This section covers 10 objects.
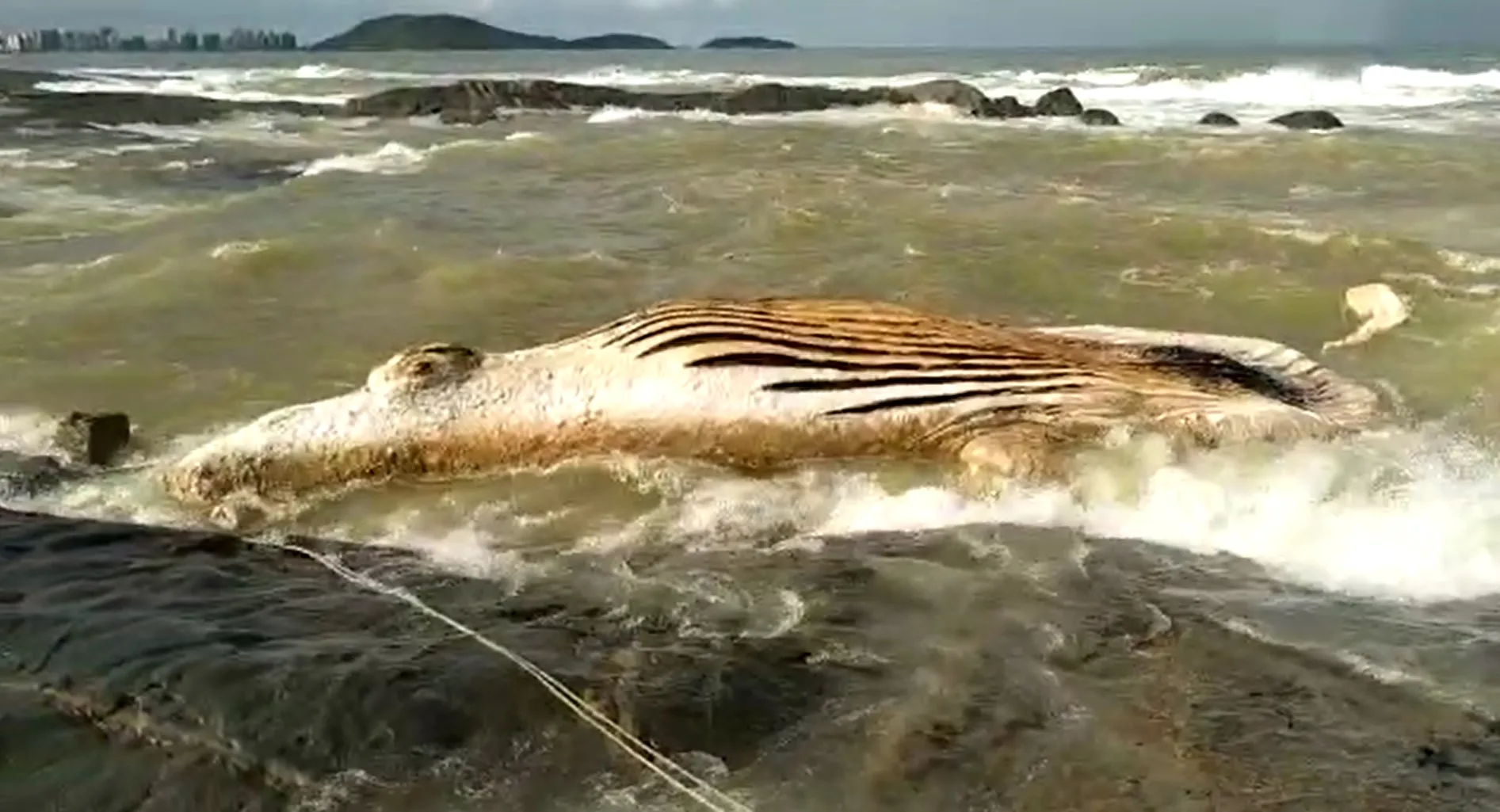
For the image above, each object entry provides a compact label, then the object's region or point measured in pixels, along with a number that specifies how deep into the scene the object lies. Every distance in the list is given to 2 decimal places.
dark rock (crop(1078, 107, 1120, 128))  34.41
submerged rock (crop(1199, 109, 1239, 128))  34.31
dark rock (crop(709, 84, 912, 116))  41.91
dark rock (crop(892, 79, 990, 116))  37.61
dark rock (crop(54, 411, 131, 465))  6.99
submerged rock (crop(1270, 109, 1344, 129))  32.22
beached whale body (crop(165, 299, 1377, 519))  6.54
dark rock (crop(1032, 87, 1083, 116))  37.53
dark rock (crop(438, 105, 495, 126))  38.56
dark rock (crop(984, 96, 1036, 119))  36.97
